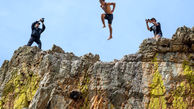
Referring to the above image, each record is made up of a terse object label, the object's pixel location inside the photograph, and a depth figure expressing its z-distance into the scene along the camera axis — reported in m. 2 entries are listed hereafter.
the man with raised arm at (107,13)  19.38
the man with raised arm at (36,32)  20.88
